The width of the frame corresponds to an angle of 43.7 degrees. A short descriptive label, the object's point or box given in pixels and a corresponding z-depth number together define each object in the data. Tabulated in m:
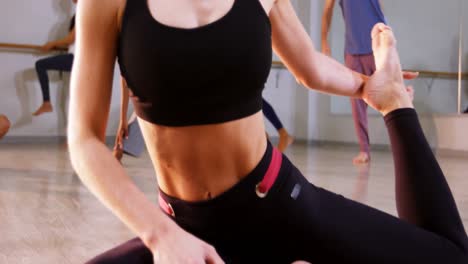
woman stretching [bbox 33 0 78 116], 5.07
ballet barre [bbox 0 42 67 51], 5.41
